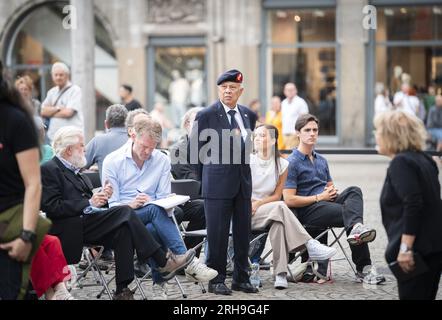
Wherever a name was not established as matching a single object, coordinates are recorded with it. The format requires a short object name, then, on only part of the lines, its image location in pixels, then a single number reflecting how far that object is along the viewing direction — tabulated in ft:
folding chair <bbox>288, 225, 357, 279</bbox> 60.81
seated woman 58.85
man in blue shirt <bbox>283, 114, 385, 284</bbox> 59.93
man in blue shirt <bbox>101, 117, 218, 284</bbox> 54.49
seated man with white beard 51.06
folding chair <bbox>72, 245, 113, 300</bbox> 53.16
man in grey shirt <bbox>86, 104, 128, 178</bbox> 68.38
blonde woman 39.04
